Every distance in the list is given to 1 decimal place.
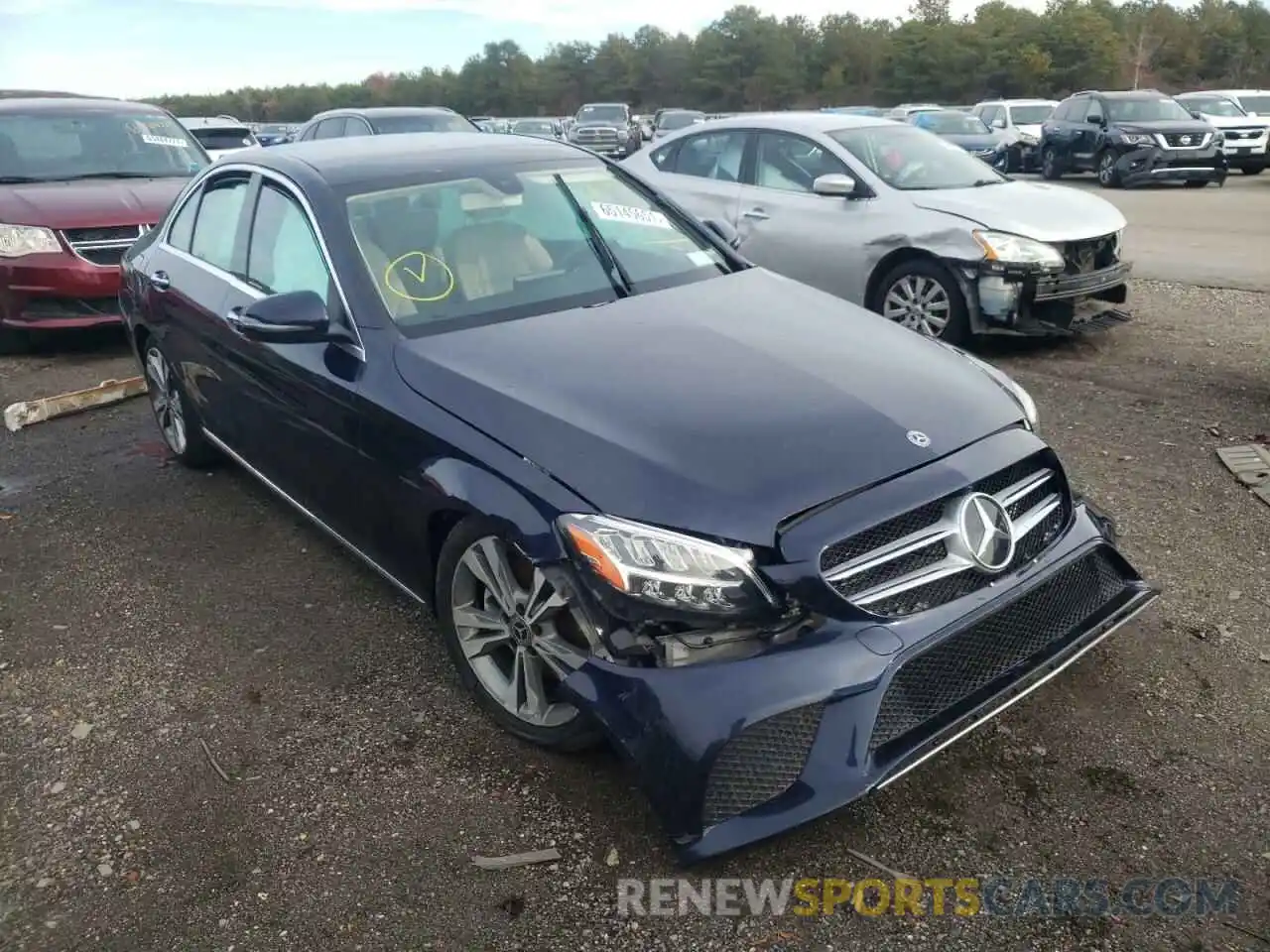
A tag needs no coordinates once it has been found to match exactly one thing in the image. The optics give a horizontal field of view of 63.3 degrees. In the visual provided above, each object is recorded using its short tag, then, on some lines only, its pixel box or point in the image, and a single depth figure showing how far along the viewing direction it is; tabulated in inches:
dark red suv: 286.2
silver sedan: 253.9
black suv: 684.1
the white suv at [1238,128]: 767.1
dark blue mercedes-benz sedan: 94.4
